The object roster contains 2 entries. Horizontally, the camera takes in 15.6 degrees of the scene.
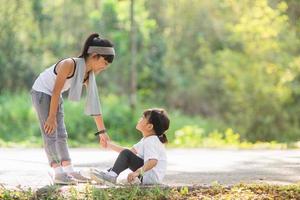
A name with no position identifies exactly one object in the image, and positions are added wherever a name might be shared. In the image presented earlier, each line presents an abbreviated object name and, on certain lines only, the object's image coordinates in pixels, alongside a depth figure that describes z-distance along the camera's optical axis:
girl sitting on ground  8.69
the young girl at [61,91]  9.01
